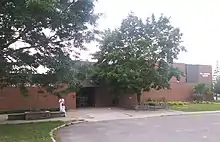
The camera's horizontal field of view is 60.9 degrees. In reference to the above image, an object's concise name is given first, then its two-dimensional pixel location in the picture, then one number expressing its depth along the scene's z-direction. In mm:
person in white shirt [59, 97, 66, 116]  14653
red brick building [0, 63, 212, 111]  17518
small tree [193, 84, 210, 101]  24639
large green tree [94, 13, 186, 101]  17568
